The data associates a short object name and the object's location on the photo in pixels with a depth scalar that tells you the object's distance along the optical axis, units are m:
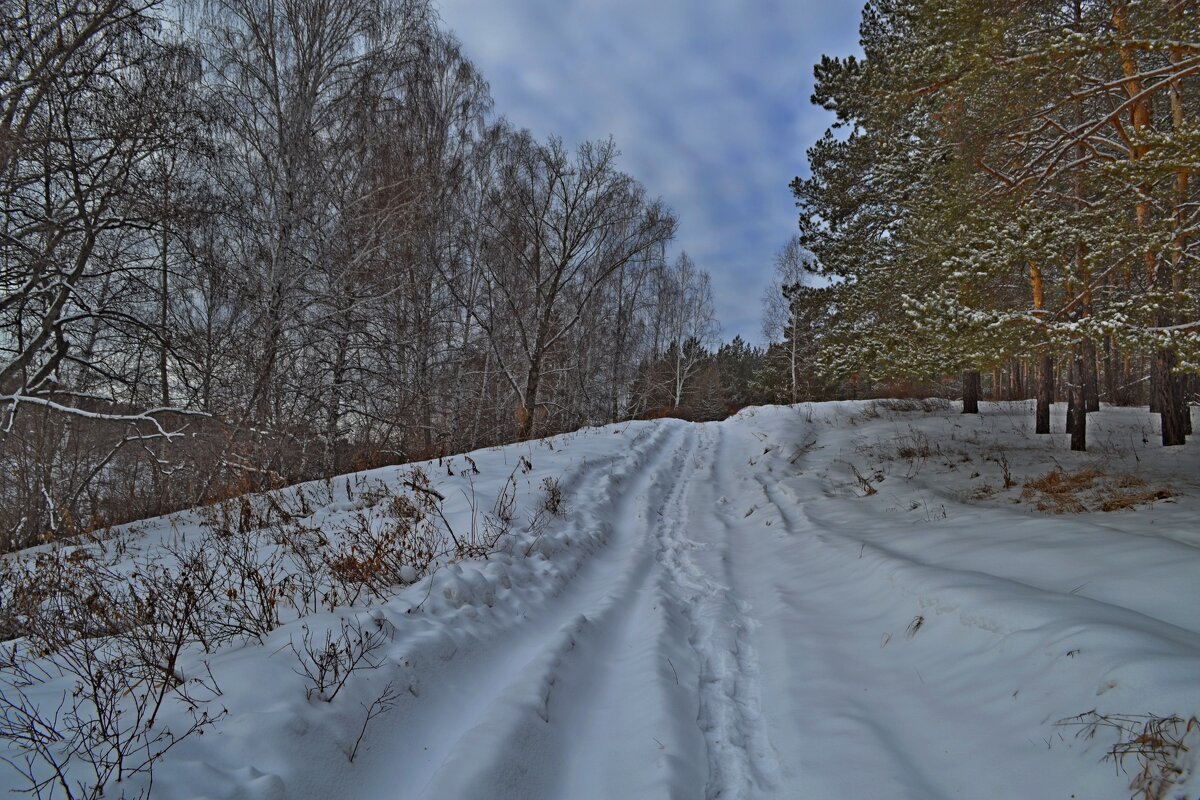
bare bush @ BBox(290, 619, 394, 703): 2.46
